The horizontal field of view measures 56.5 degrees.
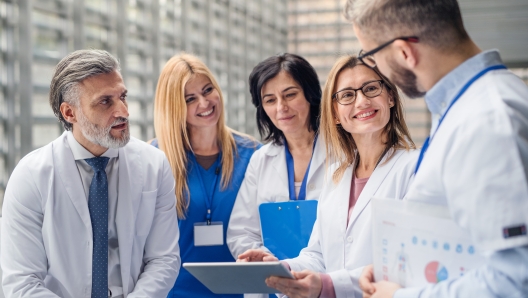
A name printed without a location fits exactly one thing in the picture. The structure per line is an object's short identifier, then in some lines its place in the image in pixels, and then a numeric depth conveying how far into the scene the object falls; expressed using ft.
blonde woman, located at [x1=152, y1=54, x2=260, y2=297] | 8.48
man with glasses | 2.99
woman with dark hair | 8.09
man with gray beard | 6.18
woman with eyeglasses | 5.45
